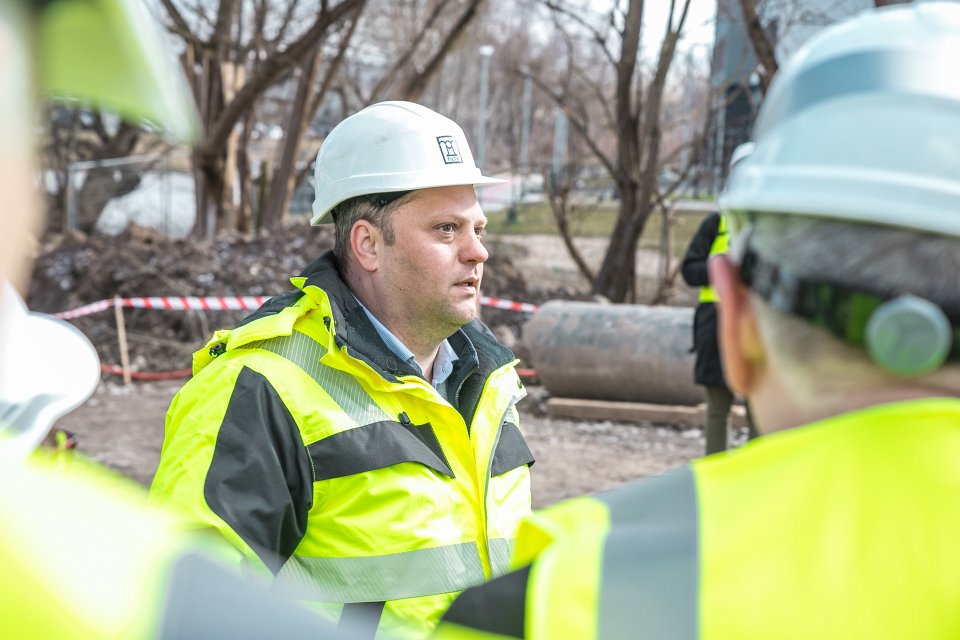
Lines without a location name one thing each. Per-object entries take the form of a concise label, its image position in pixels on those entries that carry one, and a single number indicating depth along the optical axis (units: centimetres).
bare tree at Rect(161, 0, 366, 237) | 1234
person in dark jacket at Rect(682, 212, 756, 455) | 662
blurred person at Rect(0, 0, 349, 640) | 61
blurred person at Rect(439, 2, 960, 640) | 99
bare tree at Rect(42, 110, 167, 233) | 1936
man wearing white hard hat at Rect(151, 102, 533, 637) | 225
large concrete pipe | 930
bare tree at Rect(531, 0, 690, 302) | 1305
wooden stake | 1134
